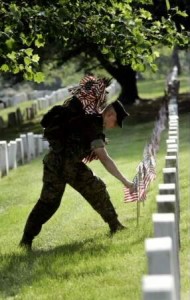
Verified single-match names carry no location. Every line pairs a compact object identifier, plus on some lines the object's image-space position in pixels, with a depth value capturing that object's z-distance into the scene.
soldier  12.87
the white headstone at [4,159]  29.12
